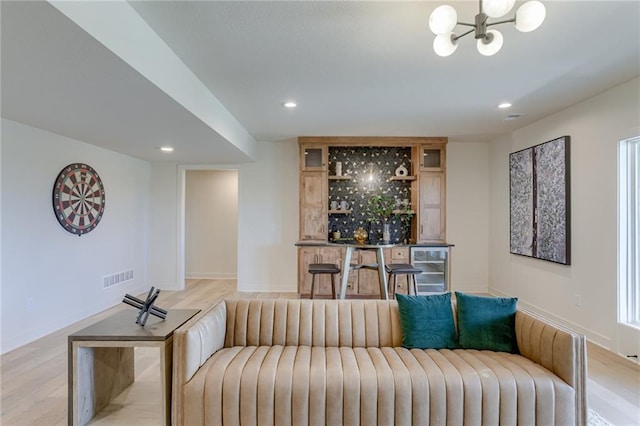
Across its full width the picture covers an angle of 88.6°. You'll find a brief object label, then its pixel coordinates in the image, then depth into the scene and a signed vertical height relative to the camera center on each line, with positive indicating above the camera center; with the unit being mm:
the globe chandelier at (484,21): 1579 +995
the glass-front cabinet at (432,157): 5367 +953
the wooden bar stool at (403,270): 4230 -720
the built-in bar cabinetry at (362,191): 5176 +410
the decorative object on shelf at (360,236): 4992 -324
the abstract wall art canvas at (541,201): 3814 +182
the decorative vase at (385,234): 5293 -312
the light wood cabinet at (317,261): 5164 -751
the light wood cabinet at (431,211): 5324 +66
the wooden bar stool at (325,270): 4273 -721
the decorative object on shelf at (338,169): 5526 +776
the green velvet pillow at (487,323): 2193 -741
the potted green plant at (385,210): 5398 +81
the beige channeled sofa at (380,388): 1749 -937
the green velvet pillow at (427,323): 2240 -753
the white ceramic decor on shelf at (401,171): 5516 +740
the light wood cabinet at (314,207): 5328 +125
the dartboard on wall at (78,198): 3854 +195
